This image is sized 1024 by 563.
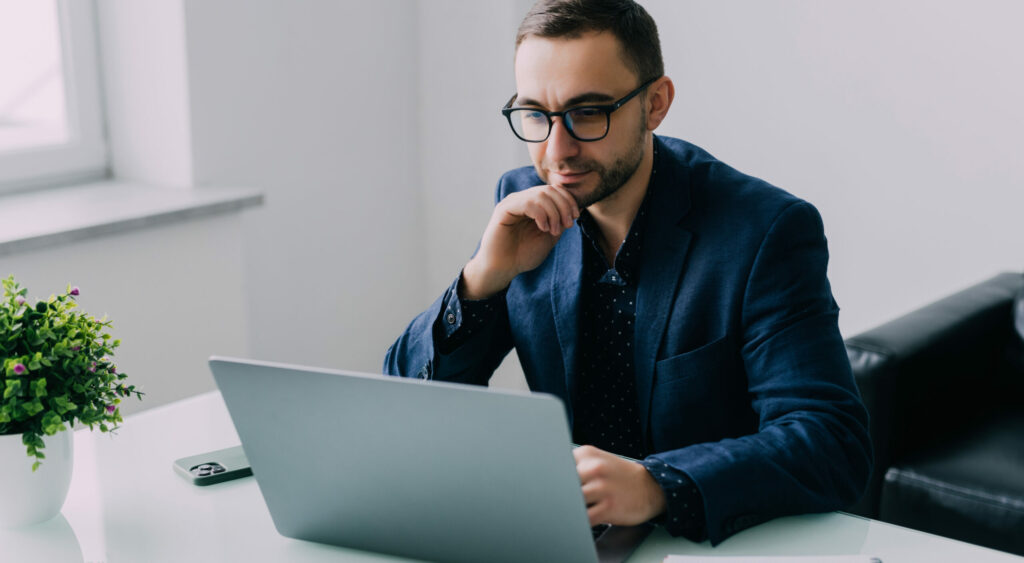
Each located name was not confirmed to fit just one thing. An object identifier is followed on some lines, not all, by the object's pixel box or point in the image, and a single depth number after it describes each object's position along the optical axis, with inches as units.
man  52.9
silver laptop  38.8
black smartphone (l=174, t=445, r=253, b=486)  52.8
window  108.0
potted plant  46.6
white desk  45.3
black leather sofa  84.7
